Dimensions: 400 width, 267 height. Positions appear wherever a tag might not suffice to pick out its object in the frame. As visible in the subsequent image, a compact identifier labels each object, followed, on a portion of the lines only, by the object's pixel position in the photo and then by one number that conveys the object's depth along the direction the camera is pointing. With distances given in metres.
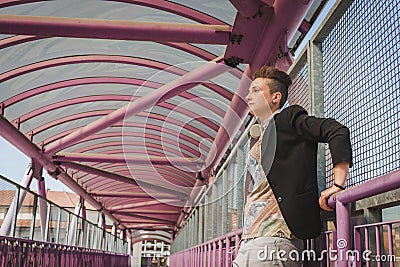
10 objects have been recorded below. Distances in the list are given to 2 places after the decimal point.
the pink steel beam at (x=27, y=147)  10.41
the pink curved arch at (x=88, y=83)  10.47
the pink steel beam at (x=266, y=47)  5.05
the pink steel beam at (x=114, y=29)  5.91
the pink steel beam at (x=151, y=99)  7.28
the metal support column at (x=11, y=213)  6.13
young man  2.44
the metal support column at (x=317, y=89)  3.16
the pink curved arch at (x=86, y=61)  9.38
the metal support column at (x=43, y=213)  8.56
